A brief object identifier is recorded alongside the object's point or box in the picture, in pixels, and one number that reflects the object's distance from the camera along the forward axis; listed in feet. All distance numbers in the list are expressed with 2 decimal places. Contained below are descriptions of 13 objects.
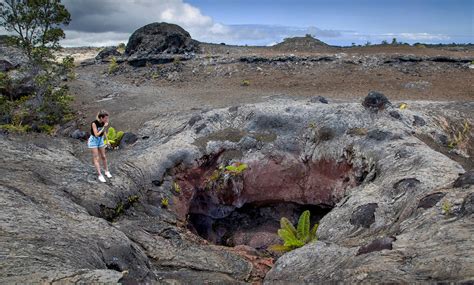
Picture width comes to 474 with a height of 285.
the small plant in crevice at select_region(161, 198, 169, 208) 50.29
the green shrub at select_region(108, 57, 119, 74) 140.57
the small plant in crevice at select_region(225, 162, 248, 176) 56.90
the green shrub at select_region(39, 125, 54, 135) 77.87
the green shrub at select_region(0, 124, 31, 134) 63.36
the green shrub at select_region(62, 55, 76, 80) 83.71
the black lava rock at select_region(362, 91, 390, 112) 60.49
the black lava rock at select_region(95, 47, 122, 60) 174.09
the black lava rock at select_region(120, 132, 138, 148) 65.73
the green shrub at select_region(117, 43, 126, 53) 193.18
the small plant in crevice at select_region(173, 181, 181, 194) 54.03
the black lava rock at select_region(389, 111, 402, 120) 58.95
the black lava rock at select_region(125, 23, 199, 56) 142.61
